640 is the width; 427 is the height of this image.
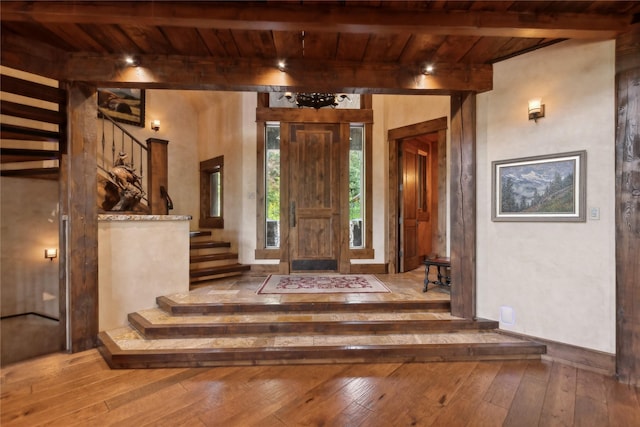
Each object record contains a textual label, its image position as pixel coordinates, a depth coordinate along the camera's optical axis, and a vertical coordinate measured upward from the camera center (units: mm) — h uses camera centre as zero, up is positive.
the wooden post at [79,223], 2621 -94
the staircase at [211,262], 4086 -797
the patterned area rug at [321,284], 3516 -998
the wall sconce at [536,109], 2520 +950
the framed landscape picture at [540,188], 2381 +224
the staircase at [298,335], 2396 -1186
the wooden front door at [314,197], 4668 +266
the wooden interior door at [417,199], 4828 +266
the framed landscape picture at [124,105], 4918 +1996
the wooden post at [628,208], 2150 +32
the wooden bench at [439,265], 3322 -674
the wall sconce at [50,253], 3717 -540
